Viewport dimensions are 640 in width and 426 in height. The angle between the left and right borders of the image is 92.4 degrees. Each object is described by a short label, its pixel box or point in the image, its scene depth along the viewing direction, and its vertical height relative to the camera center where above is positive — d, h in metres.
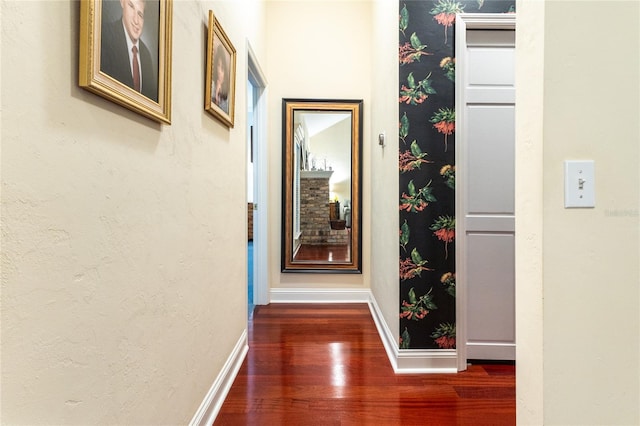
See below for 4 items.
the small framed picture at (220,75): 1.44 +0.71
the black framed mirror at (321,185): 3.15 +0.26
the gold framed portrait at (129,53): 0.68 +0.41
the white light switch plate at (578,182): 0.79 +0.08
